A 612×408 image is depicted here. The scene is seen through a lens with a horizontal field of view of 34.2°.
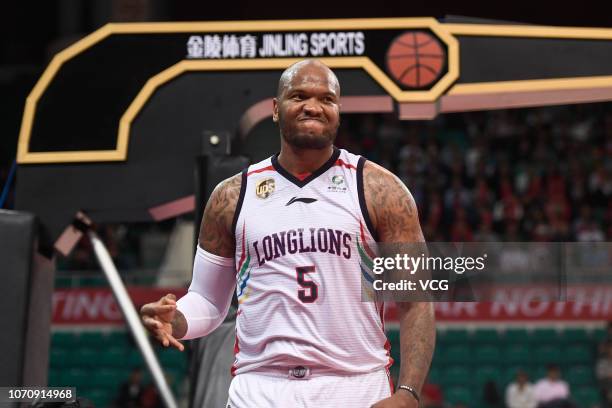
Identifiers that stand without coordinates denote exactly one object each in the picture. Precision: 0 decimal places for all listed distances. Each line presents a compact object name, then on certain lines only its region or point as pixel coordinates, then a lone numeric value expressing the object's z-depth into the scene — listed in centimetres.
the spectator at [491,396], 1245
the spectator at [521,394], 1212
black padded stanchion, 545
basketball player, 330
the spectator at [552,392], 1191
